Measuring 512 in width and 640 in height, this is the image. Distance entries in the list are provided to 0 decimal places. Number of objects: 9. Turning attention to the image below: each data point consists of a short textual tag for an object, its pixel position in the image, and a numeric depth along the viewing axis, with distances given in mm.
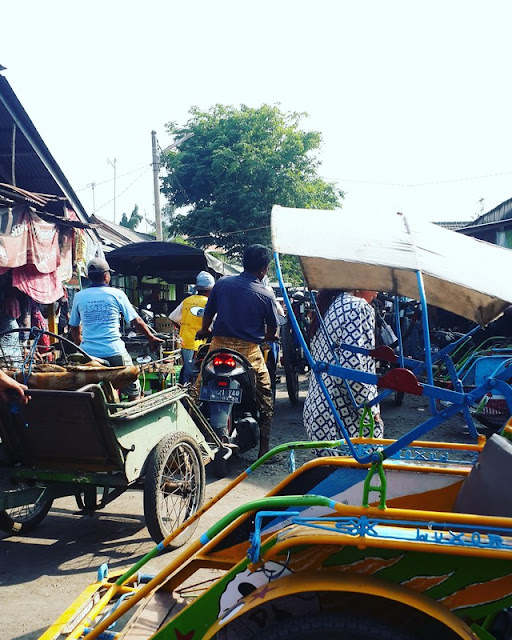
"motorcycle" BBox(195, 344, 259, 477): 5152
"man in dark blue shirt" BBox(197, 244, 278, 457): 5219
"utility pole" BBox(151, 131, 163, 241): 19625
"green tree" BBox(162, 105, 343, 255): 21788
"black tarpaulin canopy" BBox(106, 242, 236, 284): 11672
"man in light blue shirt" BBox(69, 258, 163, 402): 4809
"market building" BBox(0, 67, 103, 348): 7617
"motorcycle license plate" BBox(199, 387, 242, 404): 5141
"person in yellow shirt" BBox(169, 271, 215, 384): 7371
